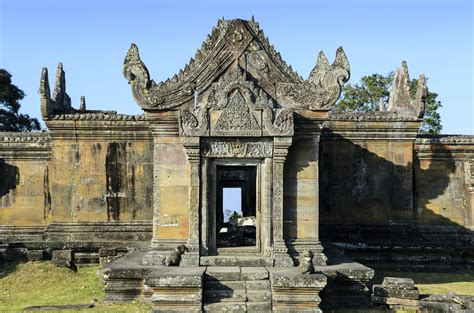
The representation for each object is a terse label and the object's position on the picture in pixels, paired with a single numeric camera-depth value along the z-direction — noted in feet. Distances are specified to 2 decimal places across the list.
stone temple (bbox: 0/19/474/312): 35.45
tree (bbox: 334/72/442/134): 108.68
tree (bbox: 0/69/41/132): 91.91
